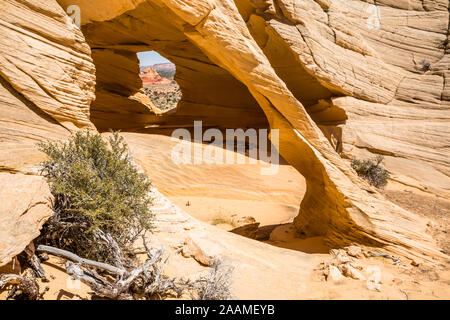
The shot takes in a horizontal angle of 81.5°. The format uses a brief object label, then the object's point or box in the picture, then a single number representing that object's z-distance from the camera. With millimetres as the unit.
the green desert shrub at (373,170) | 8945
